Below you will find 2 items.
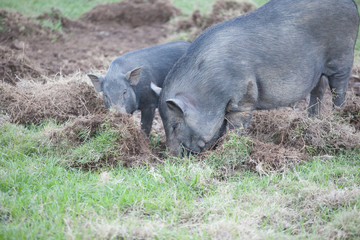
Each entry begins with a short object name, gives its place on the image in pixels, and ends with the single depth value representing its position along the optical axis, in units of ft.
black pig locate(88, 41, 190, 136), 35.17
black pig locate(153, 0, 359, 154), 30.35
